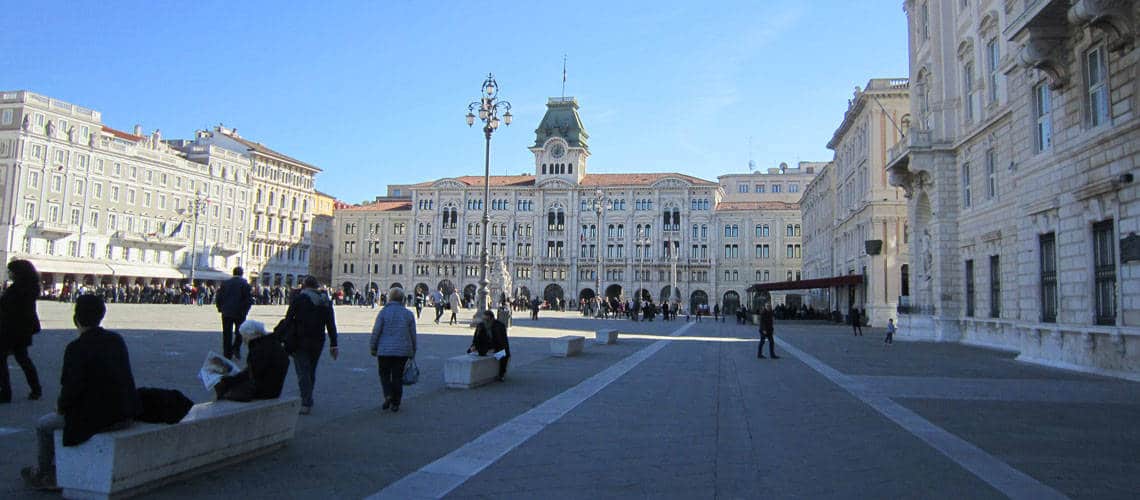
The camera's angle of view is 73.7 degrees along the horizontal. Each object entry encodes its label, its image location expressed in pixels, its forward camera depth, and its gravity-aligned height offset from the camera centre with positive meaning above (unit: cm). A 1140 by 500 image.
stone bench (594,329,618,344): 2166 -83
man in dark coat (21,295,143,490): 451 -58
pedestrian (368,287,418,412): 841 -50
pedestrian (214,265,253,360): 1190 -10
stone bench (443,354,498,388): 1073 -95
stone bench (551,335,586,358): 1684 -88
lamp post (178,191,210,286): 7038 +829
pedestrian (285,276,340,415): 829 -34
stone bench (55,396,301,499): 449 -99
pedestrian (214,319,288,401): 621 -62
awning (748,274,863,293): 4159 +178
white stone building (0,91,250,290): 5628 +798
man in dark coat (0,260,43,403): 802 -29
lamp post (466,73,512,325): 2381 +600
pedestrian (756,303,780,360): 1800 -35
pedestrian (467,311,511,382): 1188 -54
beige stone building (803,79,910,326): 3891 +566
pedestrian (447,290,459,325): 3456 +6
